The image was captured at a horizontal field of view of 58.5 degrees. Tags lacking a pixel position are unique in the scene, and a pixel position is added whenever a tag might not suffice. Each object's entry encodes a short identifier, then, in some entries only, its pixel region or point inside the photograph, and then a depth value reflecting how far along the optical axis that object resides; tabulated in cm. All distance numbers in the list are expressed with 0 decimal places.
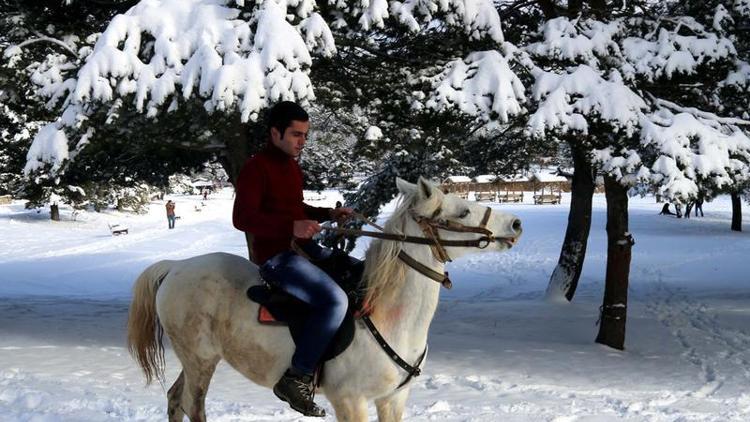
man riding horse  415
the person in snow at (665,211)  4746
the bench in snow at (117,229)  3375
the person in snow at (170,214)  3606
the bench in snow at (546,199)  5919
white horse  405
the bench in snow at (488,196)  6115
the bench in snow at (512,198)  6288
